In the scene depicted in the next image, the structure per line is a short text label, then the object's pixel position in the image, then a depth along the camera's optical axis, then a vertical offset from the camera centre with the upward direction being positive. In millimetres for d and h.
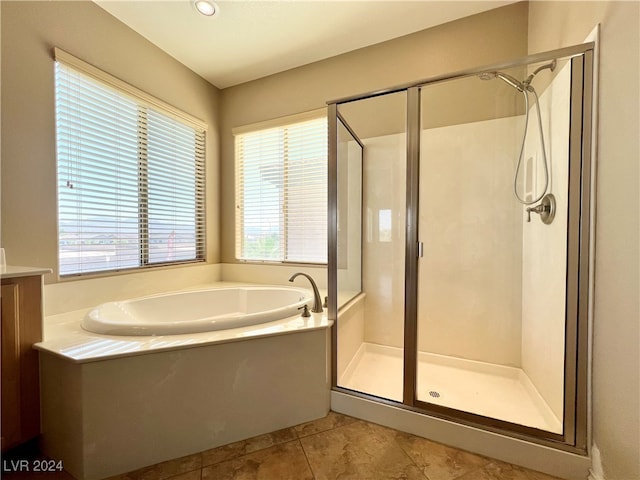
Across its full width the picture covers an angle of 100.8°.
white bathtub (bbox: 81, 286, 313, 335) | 1331 -510
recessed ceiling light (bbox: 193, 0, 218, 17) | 1751 +1536
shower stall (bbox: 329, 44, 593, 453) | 1204 -73
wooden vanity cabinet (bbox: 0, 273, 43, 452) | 1109 -541
